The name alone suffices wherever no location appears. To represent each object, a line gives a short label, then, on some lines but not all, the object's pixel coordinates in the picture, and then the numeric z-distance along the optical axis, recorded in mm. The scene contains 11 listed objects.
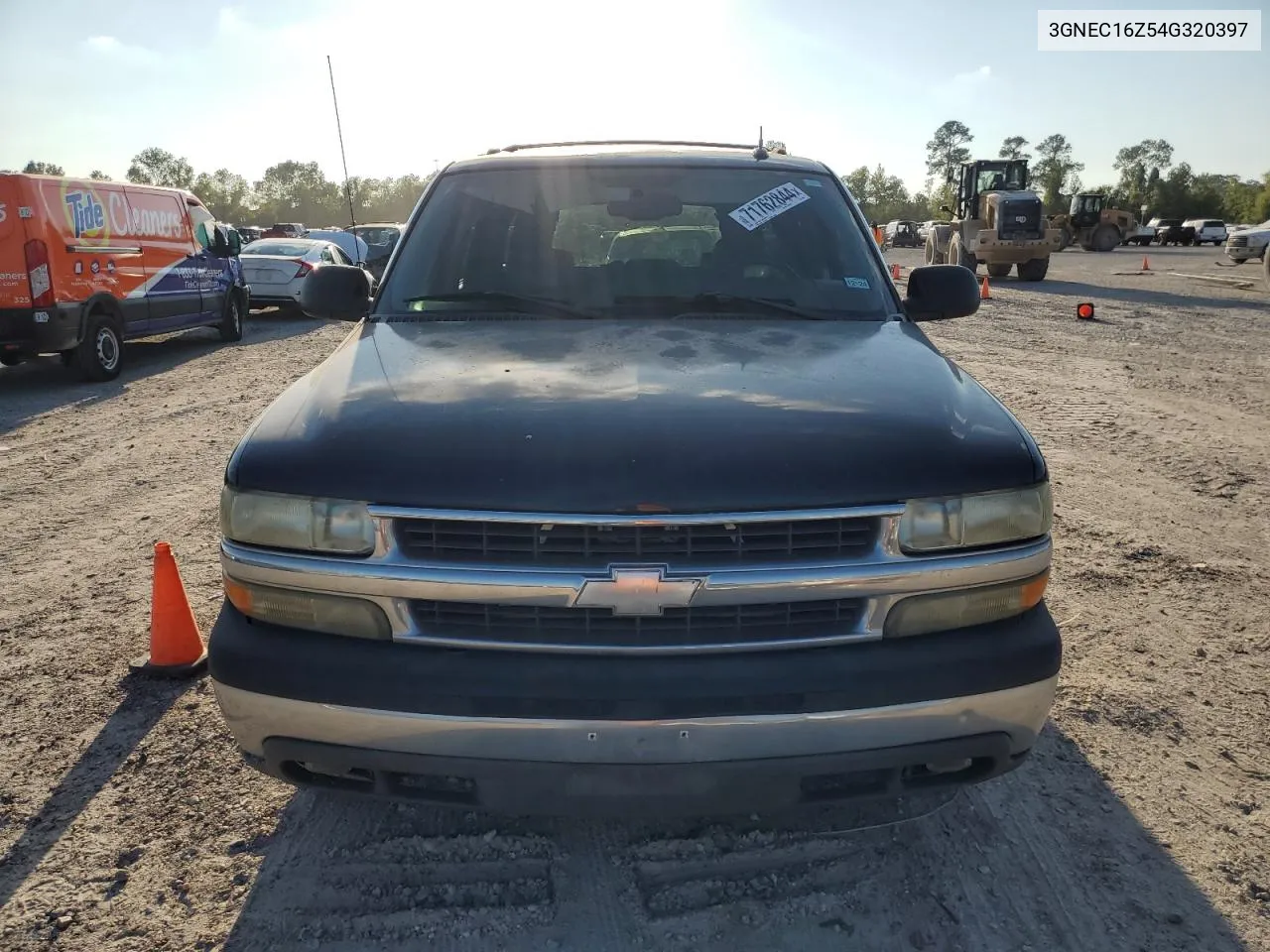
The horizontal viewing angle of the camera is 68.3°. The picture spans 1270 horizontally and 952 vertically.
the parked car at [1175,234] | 58125
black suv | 2014
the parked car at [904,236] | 59375
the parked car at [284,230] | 44238
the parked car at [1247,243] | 28575
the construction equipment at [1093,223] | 42375
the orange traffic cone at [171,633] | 3600
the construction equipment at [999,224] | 22391
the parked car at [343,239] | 22589
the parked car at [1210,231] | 57156
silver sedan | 16469
